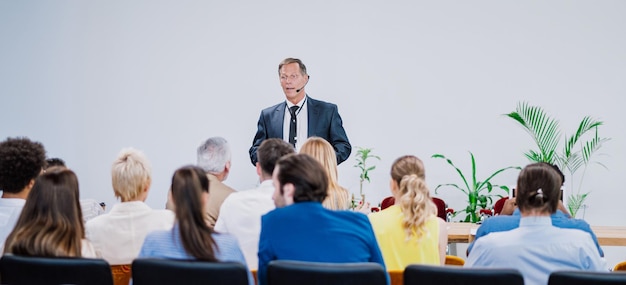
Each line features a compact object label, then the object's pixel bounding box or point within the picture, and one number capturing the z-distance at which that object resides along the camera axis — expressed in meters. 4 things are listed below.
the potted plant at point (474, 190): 6.75
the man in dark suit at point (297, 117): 5.63
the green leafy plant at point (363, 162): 7.00
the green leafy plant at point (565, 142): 6.89
